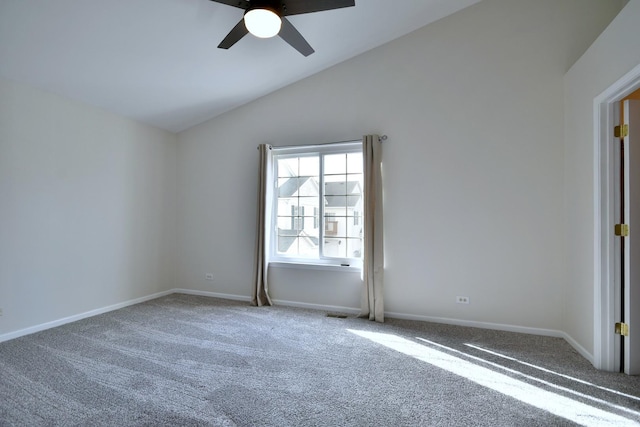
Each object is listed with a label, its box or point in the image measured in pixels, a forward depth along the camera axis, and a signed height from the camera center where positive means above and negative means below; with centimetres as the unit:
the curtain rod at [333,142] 376 +101
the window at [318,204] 405 +22
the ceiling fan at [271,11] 222 +154
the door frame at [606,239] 242 -13
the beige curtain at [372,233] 368 -15
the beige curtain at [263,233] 418 -18
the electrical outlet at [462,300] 348 -90
